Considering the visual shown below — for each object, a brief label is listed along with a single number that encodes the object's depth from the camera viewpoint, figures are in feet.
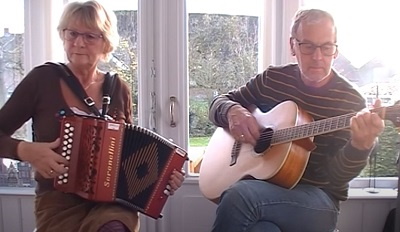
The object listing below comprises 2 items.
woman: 4.90
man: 4.70
